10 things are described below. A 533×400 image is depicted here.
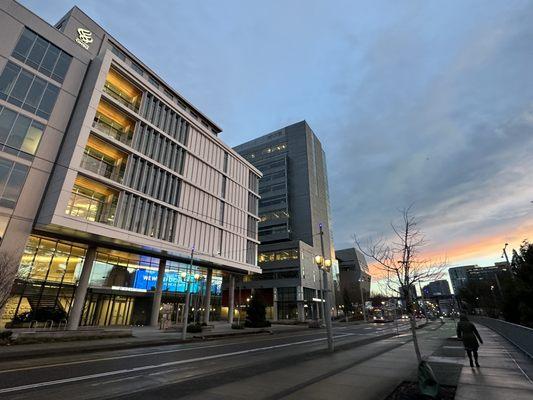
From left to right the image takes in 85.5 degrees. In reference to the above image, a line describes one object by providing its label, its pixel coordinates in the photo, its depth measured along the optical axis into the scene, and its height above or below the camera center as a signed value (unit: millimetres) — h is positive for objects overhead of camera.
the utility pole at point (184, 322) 22516 -547
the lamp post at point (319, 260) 16717 +3013
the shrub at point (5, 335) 16822 -1195
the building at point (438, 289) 144375 +13253
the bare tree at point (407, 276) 9039 +1432
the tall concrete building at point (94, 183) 24906 +12566
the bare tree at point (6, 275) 18219 +2310
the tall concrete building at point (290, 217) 70500 +28329
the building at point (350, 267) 119688 +19596
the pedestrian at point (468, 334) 9742 -565
